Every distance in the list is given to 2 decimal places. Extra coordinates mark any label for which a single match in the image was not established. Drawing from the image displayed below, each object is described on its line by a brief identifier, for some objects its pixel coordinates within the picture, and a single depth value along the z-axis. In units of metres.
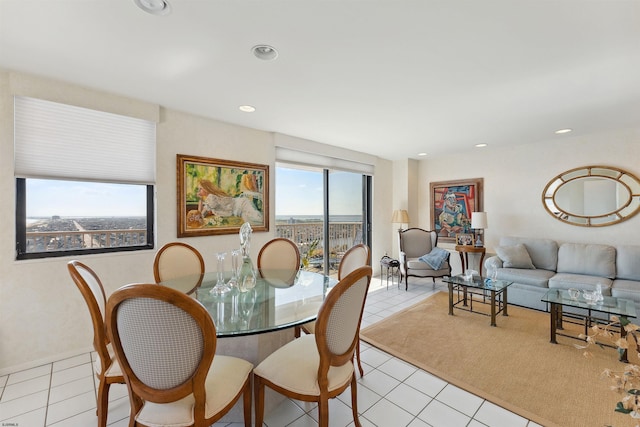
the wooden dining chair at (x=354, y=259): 2.48
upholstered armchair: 4.54
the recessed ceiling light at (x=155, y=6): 1.50
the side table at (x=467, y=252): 4.66
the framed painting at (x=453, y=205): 5.12
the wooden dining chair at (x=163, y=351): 1.11
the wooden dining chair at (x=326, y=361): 1.39
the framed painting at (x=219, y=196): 3.16
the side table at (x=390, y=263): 4.76
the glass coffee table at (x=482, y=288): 3.19
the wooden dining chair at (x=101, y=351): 1.50
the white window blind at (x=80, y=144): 2.33
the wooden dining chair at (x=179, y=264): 2.47
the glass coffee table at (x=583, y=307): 2.57
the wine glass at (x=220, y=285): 2.17
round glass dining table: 1.60
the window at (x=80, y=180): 2.36
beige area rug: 1.89
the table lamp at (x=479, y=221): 4.62
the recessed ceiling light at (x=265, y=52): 1.92
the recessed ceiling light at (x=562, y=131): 3.79
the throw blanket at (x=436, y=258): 4.50
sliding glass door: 4.66
